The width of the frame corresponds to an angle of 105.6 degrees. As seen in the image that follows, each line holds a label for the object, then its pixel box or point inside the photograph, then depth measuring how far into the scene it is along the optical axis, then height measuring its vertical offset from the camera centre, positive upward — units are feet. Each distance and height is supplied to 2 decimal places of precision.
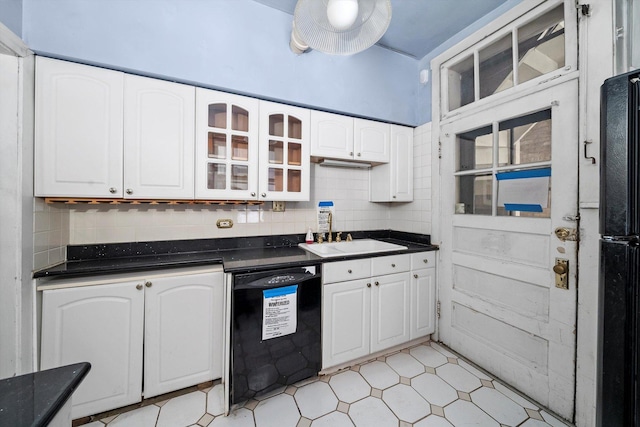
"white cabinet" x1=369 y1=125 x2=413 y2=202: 7.70 +1.38
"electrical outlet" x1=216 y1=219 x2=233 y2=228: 6.45 -0.28
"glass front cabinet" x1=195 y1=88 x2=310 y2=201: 5.43 +1.54
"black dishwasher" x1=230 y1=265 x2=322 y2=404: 4.75 -2.42
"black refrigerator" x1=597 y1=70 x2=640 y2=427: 2.01 -0.34
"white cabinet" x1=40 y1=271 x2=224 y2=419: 4.28 -2.32
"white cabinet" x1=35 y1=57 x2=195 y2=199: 4.36 +1.52
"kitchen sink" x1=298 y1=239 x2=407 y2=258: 7.08 -1.00
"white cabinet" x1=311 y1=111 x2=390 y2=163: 6.57 +2.16
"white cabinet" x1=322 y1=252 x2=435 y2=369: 5.71 -2.34
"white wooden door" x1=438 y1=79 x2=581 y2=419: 4.65 -0.71
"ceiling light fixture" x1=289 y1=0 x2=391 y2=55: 3.23 +2.72
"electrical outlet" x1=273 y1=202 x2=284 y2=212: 7.08 +0.20
